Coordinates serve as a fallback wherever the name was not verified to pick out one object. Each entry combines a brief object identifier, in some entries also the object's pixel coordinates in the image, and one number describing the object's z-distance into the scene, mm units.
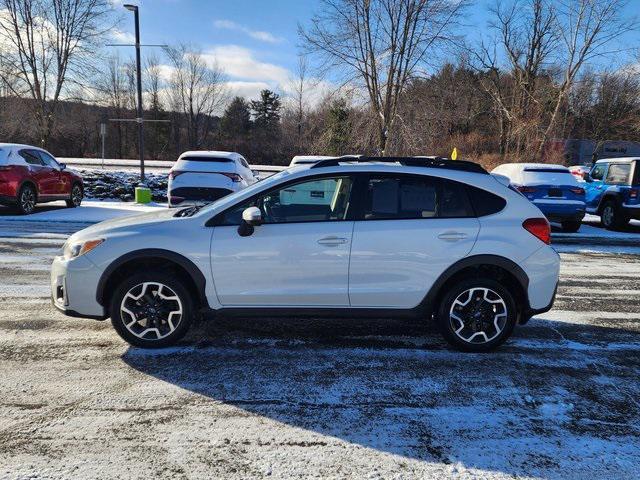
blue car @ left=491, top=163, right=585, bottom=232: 11500
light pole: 15250
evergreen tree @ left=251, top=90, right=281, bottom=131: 67750
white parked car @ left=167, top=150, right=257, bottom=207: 10828
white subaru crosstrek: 3967
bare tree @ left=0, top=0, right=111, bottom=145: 26594
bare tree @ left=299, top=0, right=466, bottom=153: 21531
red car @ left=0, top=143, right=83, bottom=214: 11602
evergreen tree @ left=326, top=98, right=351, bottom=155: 23719
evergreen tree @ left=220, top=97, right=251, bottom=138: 65250
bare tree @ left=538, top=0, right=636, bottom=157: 28656
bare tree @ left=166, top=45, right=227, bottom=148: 63344
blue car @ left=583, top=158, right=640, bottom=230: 11985
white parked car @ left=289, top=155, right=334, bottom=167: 14385
